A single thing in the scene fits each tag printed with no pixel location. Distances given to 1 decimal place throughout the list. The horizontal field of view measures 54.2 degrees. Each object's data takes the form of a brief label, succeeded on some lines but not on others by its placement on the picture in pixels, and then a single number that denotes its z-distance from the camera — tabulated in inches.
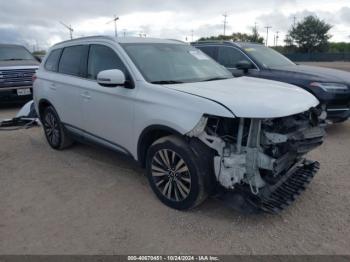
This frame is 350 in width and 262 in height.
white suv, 126.3
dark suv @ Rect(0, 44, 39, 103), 374.0
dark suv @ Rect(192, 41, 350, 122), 241.2
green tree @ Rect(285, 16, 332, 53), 2682.1
